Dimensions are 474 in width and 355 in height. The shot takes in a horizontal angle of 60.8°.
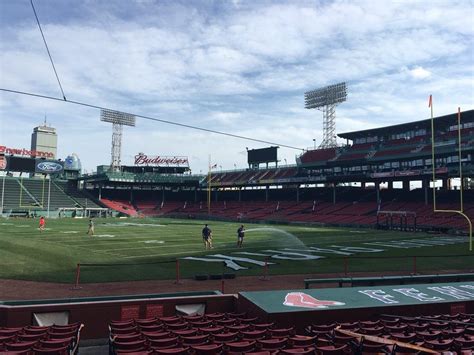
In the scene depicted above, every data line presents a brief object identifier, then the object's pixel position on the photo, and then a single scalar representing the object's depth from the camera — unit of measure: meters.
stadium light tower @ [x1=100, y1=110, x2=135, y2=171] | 100.69
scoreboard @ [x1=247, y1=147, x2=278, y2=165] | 89.69
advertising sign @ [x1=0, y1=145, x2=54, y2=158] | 81.75
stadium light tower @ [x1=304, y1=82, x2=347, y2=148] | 87.01
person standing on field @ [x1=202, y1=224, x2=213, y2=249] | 28.30
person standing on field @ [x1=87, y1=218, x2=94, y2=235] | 35.78
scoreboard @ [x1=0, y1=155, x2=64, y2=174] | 77.62
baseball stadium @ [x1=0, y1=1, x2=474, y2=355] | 8.62
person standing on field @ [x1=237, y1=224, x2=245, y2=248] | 29.34
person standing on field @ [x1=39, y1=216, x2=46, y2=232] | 40.31
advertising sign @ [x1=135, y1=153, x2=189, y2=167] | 100.62
